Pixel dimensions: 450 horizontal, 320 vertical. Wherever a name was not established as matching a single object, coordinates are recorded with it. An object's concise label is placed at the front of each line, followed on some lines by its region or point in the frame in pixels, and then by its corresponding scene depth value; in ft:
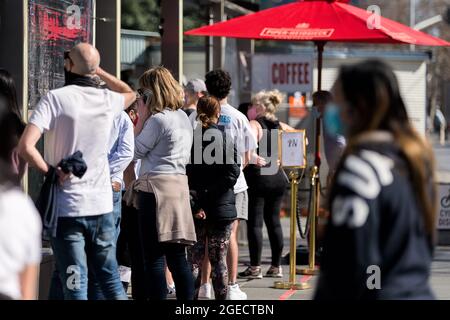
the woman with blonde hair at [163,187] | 48.55
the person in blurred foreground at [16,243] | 24.70
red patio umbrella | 69.36
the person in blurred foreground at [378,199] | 24.35
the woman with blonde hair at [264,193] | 69.41
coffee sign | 99.45
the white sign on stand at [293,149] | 66.64
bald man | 40.06
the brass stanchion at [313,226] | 71.51
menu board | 54.19
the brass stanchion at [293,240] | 65.31
